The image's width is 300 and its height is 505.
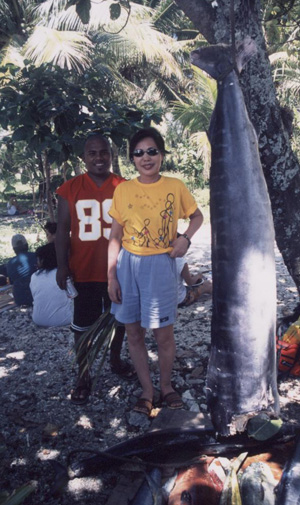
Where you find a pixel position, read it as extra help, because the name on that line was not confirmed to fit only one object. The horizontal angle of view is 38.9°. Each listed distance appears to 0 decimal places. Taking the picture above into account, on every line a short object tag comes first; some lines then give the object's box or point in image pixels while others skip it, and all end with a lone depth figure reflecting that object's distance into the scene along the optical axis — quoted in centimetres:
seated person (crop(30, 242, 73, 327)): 450
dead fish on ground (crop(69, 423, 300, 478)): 218
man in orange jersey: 293
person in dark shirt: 554
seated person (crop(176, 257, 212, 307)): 512
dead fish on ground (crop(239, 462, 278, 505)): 189
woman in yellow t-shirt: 251
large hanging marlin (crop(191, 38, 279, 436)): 165
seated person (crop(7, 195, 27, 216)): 1677
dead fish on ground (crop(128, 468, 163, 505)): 201
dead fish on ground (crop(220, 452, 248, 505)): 186
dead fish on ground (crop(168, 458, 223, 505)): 194
